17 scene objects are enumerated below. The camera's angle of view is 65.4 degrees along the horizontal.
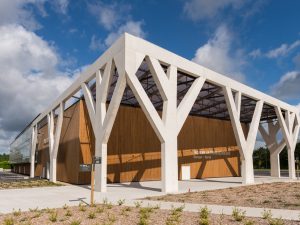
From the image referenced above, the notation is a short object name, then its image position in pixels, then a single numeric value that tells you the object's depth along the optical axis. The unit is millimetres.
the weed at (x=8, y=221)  6247
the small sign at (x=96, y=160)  9206
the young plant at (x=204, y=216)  6025
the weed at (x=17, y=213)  7517
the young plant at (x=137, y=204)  8320
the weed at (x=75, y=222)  6104
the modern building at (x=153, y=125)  12495
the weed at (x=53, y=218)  6621
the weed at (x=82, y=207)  7838
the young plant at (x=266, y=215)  6452
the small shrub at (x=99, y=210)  7535
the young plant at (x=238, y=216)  6385
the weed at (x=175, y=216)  6148
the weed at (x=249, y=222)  5795
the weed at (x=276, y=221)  5777
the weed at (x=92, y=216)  6856
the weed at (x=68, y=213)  7168
